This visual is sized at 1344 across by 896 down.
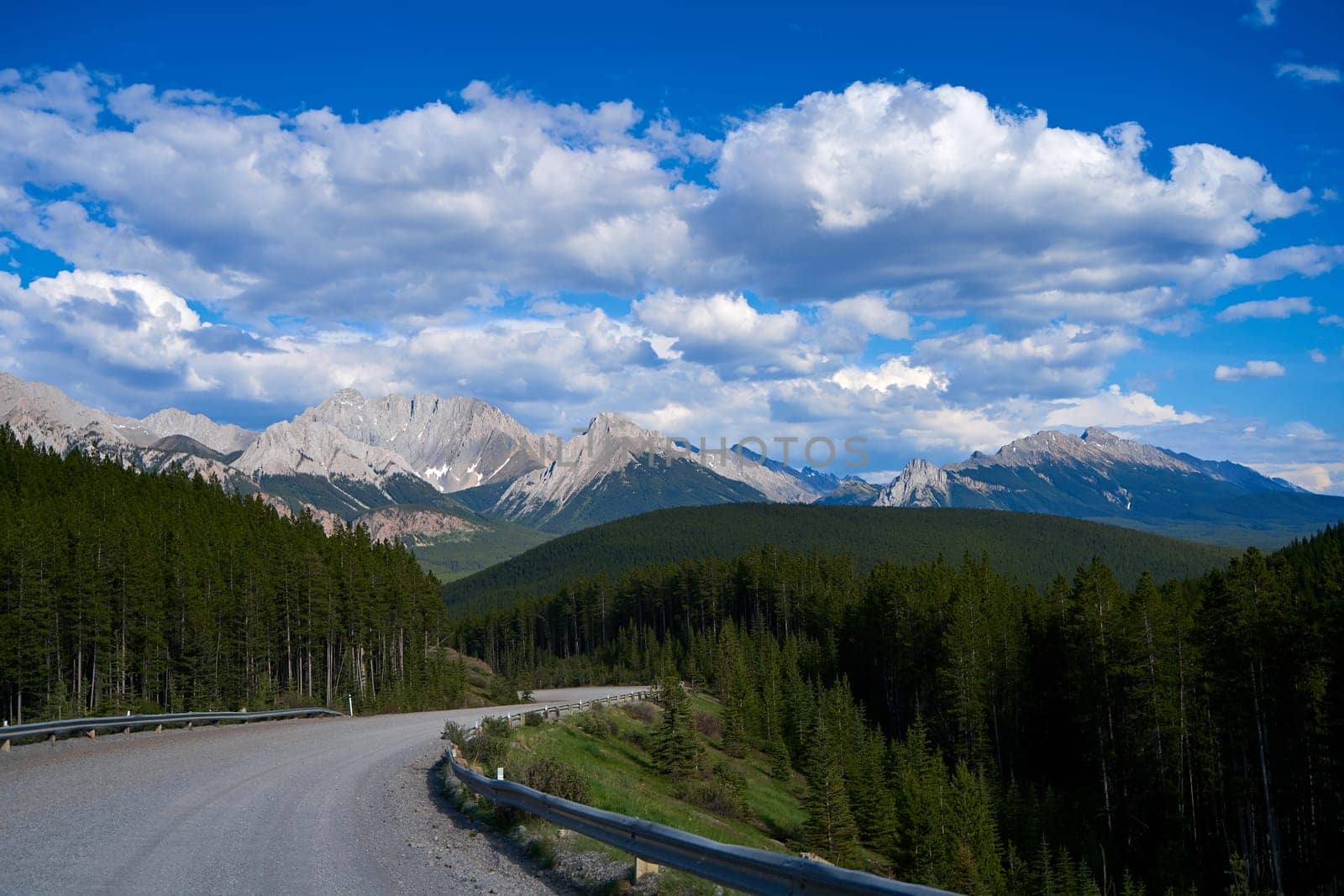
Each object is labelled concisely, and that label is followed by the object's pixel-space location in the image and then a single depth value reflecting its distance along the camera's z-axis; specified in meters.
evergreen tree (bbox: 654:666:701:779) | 44.97
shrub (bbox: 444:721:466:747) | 23.45
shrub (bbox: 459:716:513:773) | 19.95
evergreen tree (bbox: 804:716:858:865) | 41.25
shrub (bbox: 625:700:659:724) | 59.25
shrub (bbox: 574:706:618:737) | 48.19
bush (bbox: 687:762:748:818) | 41.59
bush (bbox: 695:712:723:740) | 67.29
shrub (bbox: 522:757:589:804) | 16.31
